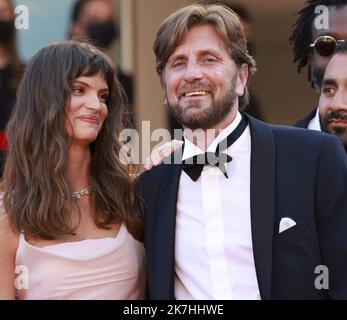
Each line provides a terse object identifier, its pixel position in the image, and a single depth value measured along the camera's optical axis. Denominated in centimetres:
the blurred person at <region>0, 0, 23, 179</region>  513
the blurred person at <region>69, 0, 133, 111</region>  542
